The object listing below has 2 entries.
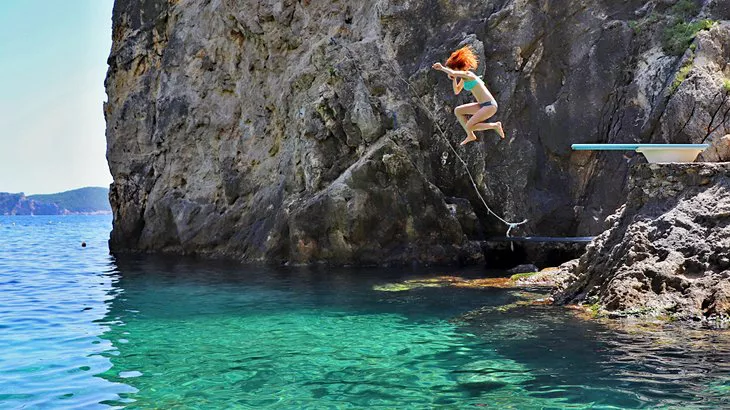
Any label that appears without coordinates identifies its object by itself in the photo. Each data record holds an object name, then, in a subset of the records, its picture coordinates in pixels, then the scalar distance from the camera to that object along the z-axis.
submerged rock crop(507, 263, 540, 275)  24.27
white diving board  14.84
